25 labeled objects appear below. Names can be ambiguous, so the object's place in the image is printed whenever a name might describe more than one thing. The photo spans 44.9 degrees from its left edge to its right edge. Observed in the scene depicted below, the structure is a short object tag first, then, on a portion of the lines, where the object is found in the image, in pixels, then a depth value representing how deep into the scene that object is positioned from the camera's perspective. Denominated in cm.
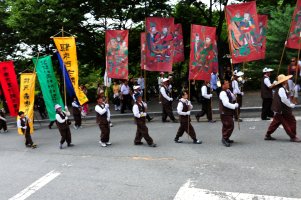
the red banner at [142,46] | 1438
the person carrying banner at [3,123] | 1625
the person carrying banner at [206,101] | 1341
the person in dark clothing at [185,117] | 1087
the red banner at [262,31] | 1173
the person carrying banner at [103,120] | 1158
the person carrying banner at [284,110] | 1000
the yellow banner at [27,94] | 1291
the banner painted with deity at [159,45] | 1238
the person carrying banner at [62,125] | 1189
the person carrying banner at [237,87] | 1327
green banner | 1279
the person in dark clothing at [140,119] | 1097
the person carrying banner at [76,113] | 1496
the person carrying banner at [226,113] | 1023
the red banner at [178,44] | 1599
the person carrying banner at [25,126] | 1257
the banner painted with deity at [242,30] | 1142
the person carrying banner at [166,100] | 1398
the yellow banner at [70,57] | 1279
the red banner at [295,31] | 1188
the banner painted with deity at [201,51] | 1155
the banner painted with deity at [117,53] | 1364
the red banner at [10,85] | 1371
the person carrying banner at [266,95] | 1268
